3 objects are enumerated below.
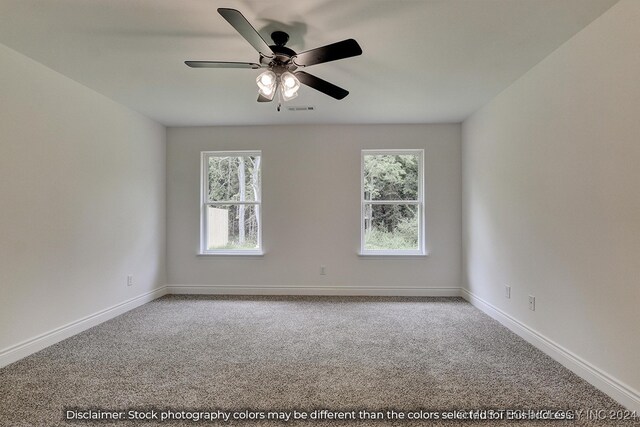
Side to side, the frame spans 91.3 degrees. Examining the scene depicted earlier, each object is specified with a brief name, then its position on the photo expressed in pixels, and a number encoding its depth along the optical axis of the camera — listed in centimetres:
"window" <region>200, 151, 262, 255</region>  441
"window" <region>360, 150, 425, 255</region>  434
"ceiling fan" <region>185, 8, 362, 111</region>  181
